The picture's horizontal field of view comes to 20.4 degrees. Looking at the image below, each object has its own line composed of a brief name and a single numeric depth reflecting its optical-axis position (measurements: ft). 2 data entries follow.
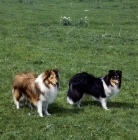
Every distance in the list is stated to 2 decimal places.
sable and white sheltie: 35.83
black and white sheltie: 40.70
